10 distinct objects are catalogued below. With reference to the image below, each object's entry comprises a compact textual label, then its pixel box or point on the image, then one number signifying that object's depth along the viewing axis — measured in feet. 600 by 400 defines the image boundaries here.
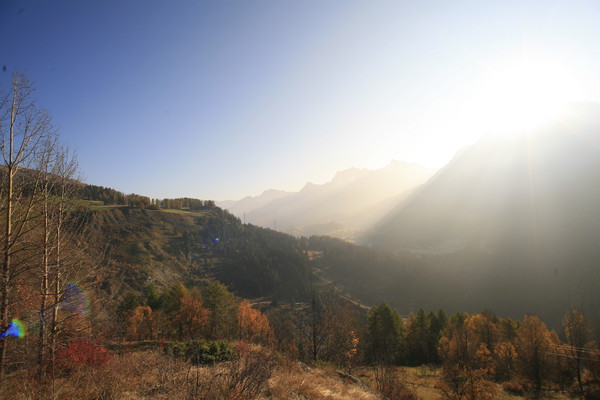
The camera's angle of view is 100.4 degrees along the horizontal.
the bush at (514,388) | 89.81
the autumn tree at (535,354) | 91.45
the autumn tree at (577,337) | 85.46
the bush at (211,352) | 46.79
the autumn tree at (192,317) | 120.67
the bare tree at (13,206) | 26.43
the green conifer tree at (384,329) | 149.38
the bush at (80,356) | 36.42
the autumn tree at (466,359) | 53.47
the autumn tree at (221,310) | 137.59
